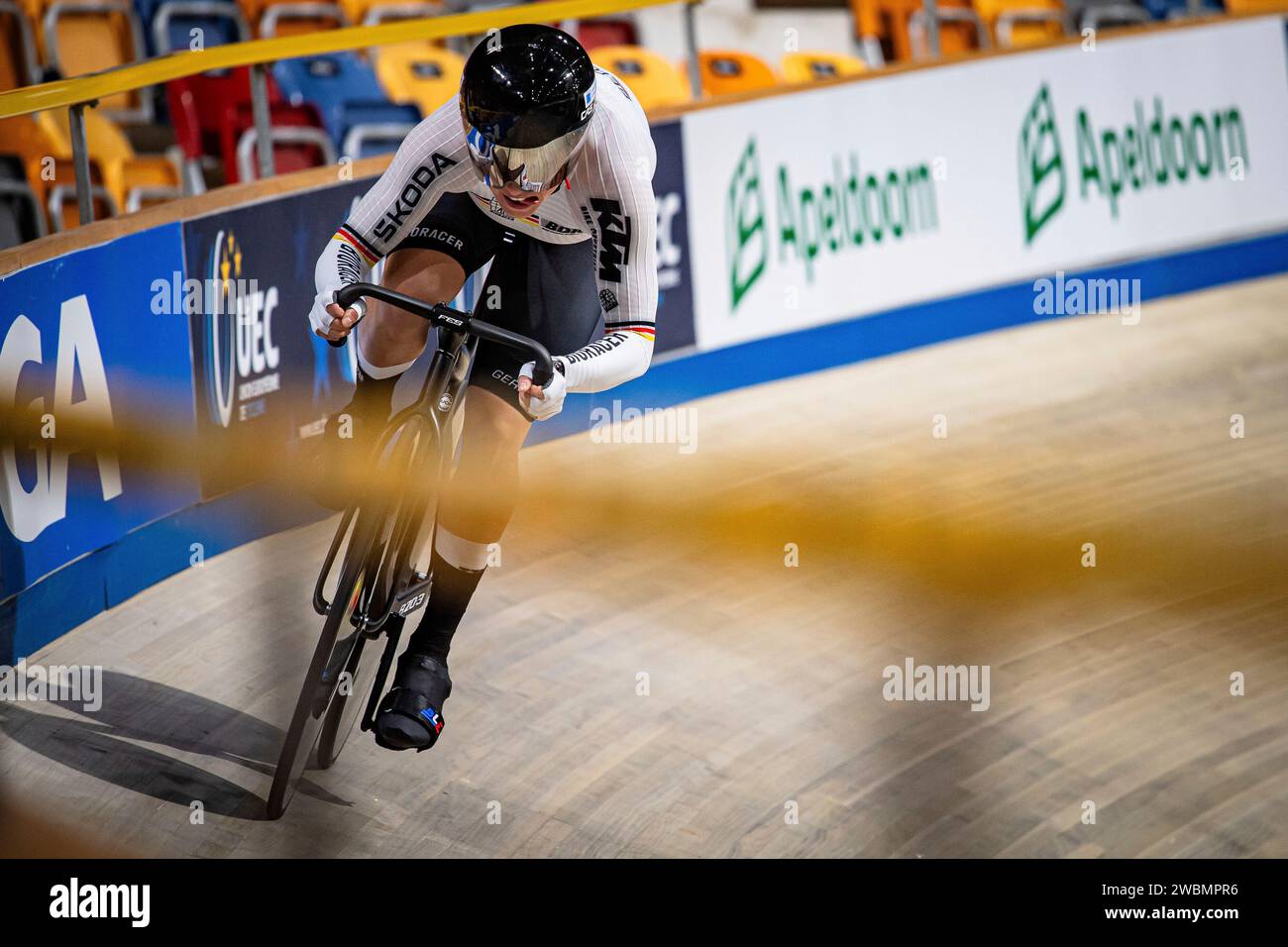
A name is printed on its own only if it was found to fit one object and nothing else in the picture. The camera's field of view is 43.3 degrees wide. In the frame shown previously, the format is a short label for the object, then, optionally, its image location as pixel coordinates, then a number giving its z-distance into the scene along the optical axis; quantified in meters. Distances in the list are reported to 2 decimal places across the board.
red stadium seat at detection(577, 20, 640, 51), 8.41
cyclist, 3.07
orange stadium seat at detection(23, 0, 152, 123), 6.95
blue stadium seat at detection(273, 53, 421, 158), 6.41
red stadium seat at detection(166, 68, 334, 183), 6.53
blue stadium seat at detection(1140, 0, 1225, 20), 9.43
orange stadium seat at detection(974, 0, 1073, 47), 8.89
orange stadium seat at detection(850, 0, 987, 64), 9.11
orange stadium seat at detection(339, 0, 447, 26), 7.50
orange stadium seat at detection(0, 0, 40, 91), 6.63
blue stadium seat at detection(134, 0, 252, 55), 7.02
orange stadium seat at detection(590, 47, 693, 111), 7.10
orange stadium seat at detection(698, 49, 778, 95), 7.63
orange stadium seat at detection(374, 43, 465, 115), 7.11
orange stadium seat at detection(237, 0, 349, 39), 7.21
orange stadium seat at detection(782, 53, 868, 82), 7.33
